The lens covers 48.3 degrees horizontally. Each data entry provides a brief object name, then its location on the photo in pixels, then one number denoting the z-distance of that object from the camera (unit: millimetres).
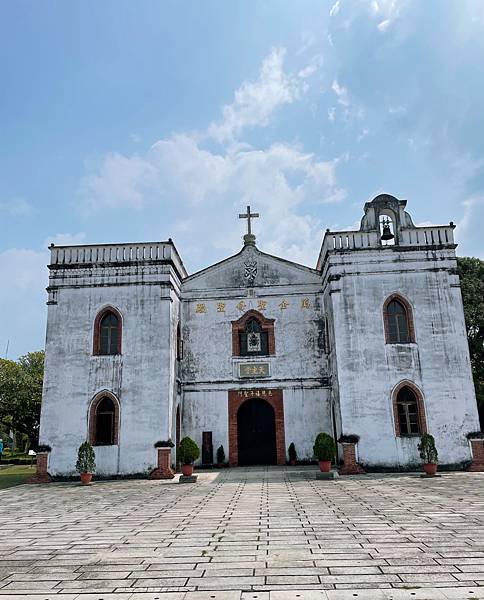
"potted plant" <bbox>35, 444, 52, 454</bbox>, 16797
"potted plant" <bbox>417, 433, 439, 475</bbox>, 14844
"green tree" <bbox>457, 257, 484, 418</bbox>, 25250
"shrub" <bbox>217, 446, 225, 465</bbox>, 18500
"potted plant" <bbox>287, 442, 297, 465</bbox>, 18391
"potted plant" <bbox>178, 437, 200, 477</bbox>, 15398
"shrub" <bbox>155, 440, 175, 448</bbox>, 16484
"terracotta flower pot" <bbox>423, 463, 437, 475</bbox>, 14844
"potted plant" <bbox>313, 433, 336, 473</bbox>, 15445
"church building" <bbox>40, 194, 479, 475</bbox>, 16656
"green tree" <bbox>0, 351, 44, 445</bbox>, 28891
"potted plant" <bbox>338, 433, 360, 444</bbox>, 16234
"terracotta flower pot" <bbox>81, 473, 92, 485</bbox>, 15418
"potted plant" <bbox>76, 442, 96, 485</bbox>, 15438
